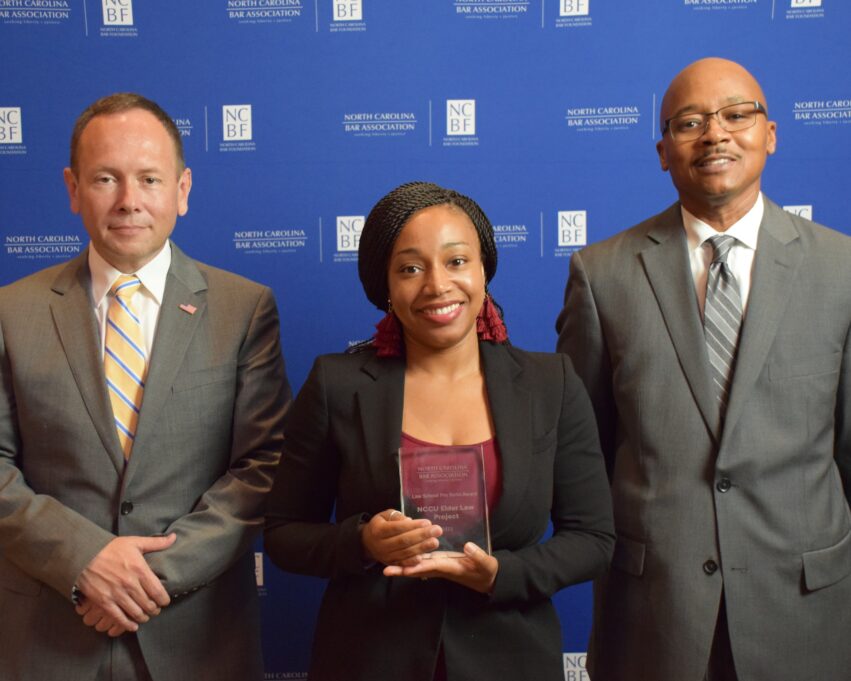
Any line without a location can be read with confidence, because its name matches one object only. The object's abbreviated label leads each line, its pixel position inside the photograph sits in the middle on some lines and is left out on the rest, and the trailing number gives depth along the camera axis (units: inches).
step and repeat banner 134.1
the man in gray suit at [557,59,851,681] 79.7
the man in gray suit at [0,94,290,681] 77.7
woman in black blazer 66.9
